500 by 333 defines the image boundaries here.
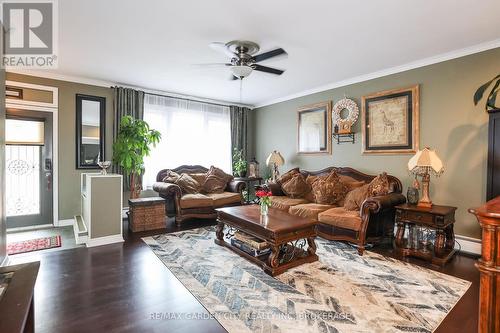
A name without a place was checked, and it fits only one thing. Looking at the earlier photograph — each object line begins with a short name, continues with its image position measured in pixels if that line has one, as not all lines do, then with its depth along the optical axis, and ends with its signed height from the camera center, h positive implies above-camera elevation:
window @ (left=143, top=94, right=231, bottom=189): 5.51 +0.72
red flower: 3.26 -0.39
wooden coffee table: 2.70 -0.79
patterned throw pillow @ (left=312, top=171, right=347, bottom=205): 4.25 -0.45
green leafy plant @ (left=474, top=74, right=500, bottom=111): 2.74 +0.76
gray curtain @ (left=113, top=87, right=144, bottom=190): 5.05 +1.17
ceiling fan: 3.04 +1.33
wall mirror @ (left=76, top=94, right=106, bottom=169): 4.80 +0.64
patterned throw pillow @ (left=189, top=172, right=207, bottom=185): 5.42 -0.29
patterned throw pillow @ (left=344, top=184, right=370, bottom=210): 3.77 -0.51
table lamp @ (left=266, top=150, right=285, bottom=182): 5.70 +0.11
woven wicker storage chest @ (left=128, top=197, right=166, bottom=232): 4.24 -0.88
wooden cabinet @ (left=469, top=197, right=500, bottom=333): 1.16 -0.49
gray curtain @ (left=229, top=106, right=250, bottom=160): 6.62 +0.96
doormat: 3.36 -1.16
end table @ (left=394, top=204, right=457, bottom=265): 2.98 -0.85
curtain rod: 5.42 +1.54
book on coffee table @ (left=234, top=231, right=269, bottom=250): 2.93 -0.93
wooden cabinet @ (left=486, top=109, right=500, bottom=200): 2.88 +0.11
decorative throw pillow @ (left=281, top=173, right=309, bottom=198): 4.80 -0.44
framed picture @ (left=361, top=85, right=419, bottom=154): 3.89 +0.71
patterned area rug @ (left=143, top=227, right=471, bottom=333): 1.93 -1.20
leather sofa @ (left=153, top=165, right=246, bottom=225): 4.56 -0.72
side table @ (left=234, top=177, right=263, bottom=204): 5.89 -0.40
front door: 4.24 -0.10
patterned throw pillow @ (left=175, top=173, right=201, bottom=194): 5.04 -0.42
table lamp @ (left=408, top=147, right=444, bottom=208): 3.18 -0.01
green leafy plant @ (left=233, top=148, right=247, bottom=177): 6.27 -0.01
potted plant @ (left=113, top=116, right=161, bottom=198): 4.60 +0.33
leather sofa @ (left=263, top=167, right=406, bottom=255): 3.27 -0.74
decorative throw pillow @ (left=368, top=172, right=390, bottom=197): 3.58 -0.31
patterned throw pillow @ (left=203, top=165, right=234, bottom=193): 5.37 -0.37
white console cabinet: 3.61 -0.71
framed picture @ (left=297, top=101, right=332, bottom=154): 5.11 +0.75
